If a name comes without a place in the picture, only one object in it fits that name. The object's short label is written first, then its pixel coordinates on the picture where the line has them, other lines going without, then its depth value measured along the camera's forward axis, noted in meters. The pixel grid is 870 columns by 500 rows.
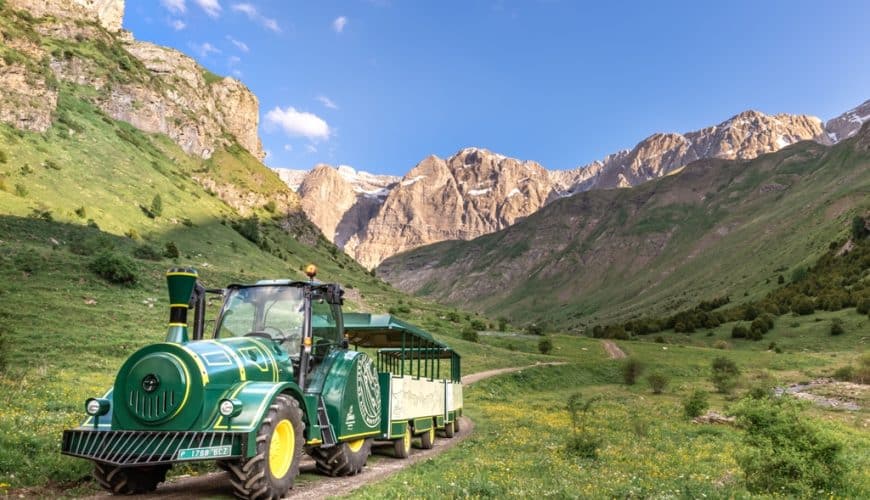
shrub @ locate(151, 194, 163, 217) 83.25
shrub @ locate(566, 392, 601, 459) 18.12
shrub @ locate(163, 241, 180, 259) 64.60
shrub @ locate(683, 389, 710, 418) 37.88
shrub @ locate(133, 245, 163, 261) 58.07
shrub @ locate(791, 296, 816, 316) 104.50
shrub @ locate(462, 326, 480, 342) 83.31
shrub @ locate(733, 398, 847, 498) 11.88
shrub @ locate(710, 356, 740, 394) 55.97
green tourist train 9.26
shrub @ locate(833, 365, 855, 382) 58.62
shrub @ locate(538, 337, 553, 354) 84.44
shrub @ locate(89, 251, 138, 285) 44.34
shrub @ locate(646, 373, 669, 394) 58.25
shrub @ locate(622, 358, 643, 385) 64.12
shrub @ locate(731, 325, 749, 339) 99.56
